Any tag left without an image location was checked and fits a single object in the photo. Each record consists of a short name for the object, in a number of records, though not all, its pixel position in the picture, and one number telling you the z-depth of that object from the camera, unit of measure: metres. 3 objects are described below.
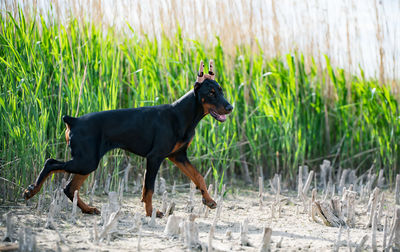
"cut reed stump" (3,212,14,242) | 5.68
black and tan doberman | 7.05
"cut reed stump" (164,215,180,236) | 6.16
